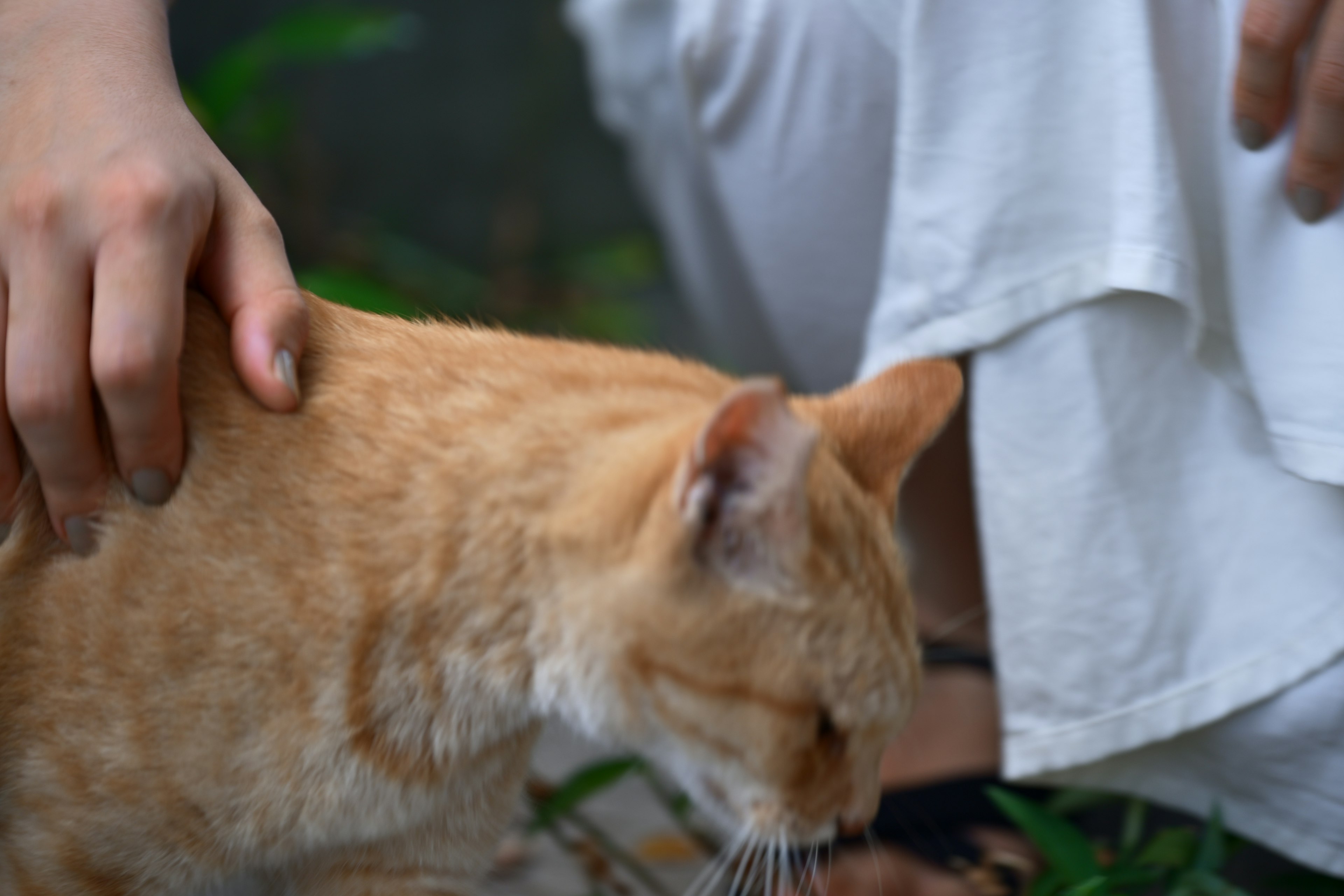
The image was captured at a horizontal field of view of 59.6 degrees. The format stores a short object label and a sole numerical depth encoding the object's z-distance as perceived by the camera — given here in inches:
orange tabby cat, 31.5
